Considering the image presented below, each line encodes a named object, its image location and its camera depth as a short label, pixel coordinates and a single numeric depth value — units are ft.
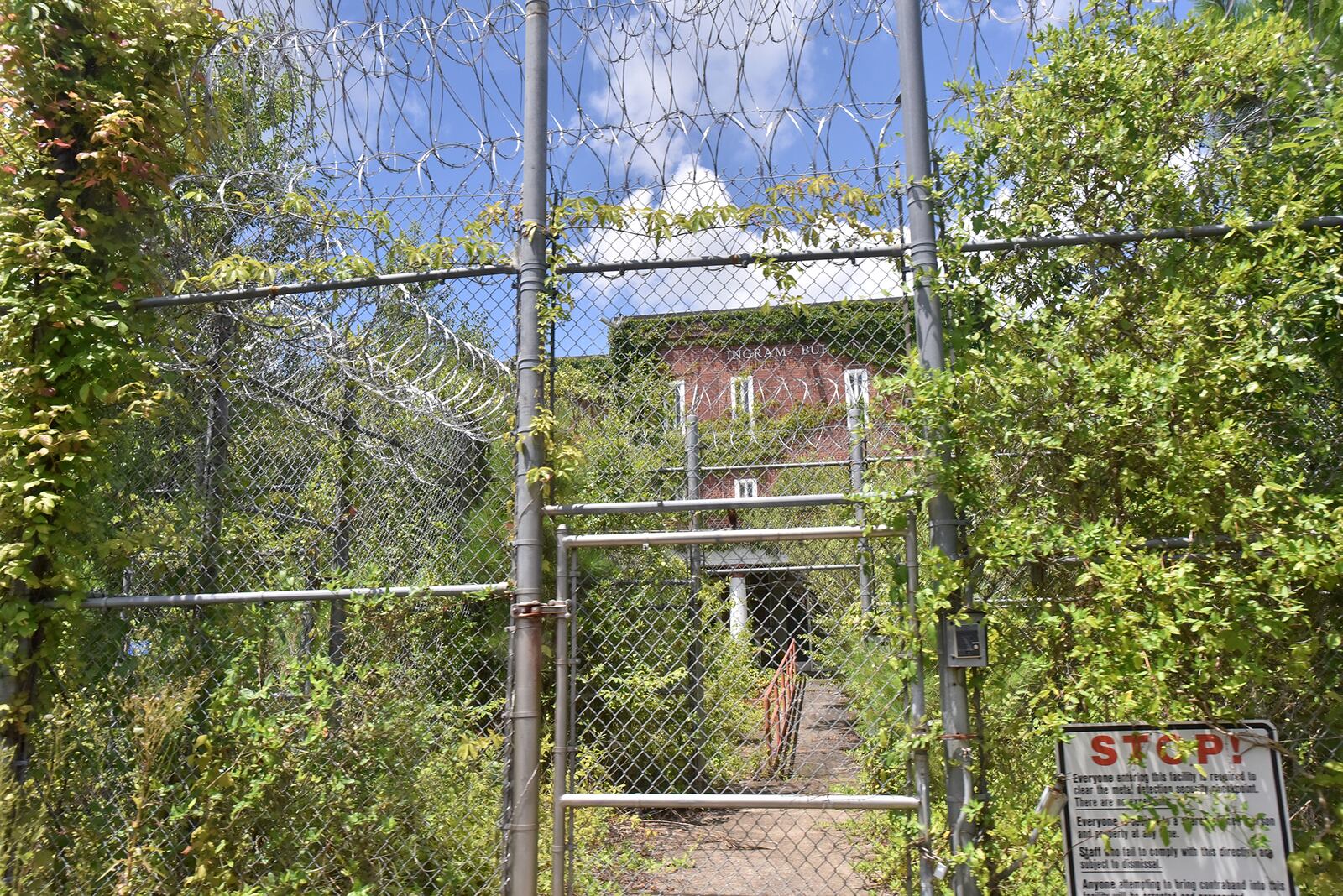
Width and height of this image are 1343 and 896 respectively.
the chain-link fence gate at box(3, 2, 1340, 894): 9.37
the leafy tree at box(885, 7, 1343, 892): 8.14
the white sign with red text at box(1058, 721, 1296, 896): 7.69
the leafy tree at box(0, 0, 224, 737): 11.23
